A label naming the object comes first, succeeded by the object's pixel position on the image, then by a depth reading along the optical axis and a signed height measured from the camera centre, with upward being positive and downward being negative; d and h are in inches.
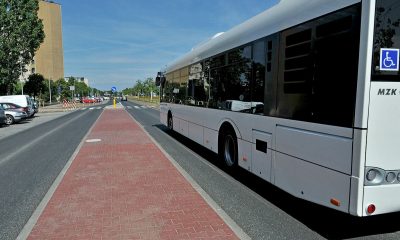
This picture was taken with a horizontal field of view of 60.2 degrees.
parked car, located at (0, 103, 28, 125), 954.1 -62.9
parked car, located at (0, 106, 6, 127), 847.1 -64.8
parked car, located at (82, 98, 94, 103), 3373.5 -83.8
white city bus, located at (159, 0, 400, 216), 143.0 -2.9
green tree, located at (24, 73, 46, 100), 2253.4 +43.1
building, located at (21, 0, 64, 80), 5078.7 +678.4
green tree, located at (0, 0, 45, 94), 1375.5 +223.8
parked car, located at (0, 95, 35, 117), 1043.3 -29.7
